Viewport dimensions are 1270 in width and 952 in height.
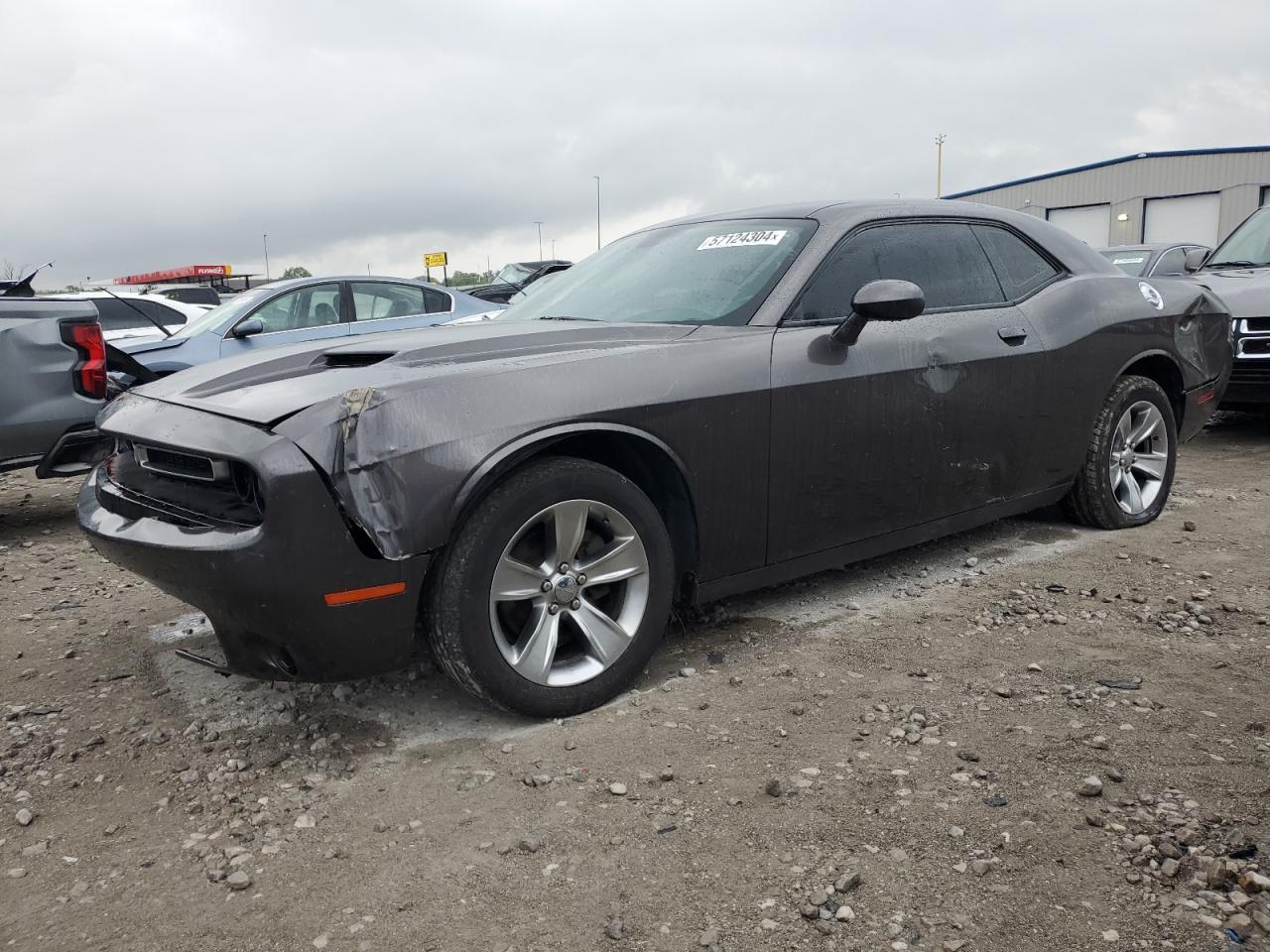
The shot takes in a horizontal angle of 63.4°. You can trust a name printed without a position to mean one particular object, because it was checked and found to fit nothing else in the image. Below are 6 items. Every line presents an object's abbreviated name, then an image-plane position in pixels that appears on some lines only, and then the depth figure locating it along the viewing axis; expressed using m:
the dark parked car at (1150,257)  10.76
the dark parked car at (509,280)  13.54
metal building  31.89
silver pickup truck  5.47
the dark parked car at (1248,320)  7.29
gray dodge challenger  2.64
